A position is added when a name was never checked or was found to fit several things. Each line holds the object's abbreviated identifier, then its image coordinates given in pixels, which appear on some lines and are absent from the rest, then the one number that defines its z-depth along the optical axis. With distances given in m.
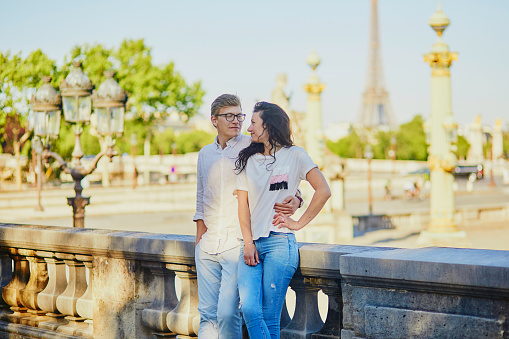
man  4.04
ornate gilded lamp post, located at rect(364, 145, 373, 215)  41.47
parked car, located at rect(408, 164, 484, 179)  72.35
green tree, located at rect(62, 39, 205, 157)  51.97
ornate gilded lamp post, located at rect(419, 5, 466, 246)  18.27
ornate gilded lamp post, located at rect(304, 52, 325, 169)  21.91
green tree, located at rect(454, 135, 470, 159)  110.25
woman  3.84
